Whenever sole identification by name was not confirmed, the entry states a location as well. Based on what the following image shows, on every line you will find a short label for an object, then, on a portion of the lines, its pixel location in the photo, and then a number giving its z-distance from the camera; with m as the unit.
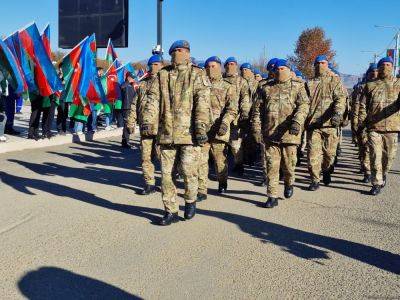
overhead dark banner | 18.84
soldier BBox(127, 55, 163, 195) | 7.20
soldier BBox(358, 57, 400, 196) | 7.49
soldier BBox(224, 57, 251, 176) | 8.00
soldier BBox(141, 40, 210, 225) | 5.34
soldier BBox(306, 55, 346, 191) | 7.70
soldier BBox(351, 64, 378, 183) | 8.34
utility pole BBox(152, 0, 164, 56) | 16.34
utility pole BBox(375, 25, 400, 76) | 38.04
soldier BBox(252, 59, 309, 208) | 6.51
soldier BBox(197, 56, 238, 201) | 7.28
